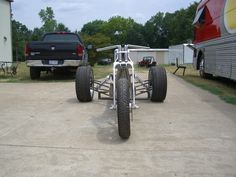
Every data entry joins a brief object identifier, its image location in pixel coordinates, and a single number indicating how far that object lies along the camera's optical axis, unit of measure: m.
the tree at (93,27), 73.11
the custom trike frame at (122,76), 5.43
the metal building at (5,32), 18.33
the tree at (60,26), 60.41
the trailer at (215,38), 8.54
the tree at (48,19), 64.92
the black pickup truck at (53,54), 10.38
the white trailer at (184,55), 32.57
